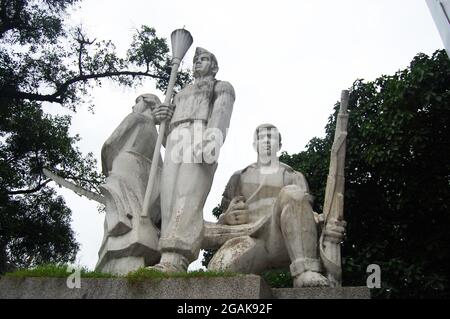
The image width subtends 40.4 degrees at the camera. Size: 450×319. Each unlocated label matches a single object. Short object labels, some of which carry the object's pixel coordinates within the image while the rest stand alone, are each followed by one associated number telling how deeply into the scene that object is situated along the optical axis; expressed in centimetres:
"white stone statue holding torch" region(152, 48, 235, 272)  554
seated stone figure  530
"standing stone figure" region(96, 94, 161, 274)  568
